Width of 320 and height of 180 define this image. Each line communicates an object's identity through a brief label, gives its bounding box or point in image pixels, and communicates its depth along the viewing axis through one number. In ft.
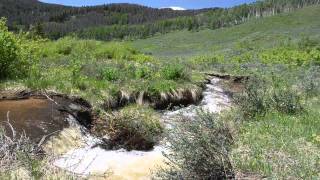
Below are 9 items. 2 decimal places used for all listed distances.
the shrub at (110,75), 28.07
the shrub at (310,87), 26.72
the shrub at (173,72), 31.47
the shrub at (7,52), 25.06
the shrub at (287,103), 20.38
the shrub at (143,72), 30.37
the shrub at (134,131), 18.85
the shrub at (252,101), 20.69
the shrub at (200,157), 12.28
